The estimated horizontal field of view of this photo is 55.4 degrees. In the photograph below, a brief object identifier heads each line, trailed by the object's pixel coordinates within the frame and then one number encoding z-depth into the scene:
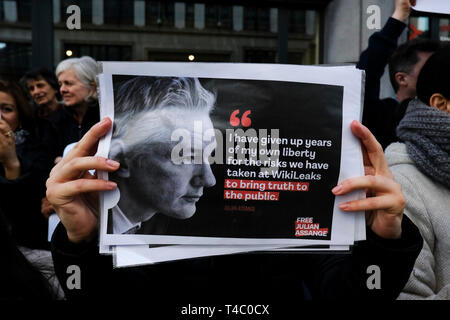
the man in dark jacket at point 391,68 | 1.80
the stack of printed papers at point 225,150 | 0.91
